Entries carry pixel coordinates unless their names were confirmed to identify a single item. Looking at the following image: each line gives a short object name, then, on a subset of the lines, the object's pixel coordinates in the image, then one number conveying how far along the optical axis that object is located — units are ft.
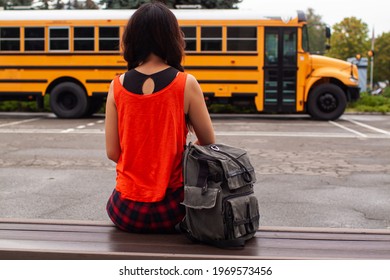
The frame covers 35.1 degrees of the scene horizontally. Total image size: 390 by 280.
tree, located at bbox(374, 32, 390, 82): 227.20
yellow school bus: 52.90
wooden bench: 8.57
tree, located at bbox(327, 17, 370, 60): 215.92
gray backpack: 8.61
